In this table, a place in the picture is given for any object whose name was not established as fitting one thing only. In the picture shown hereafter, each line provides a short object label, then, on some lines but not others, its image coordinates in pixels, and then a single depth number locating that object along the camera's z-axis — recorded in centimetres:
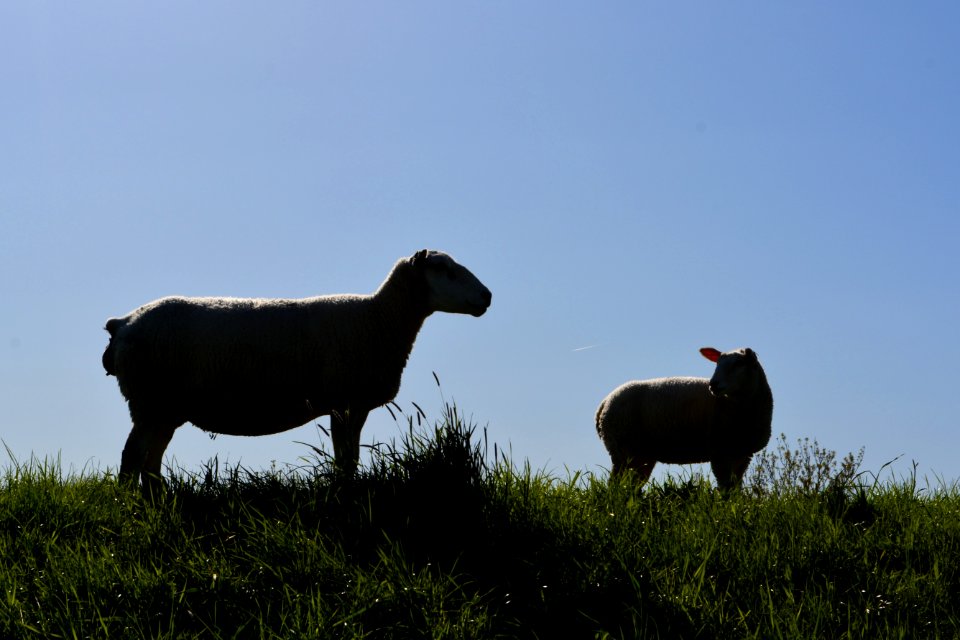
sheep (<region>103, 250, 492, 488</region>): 854
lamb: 1101
